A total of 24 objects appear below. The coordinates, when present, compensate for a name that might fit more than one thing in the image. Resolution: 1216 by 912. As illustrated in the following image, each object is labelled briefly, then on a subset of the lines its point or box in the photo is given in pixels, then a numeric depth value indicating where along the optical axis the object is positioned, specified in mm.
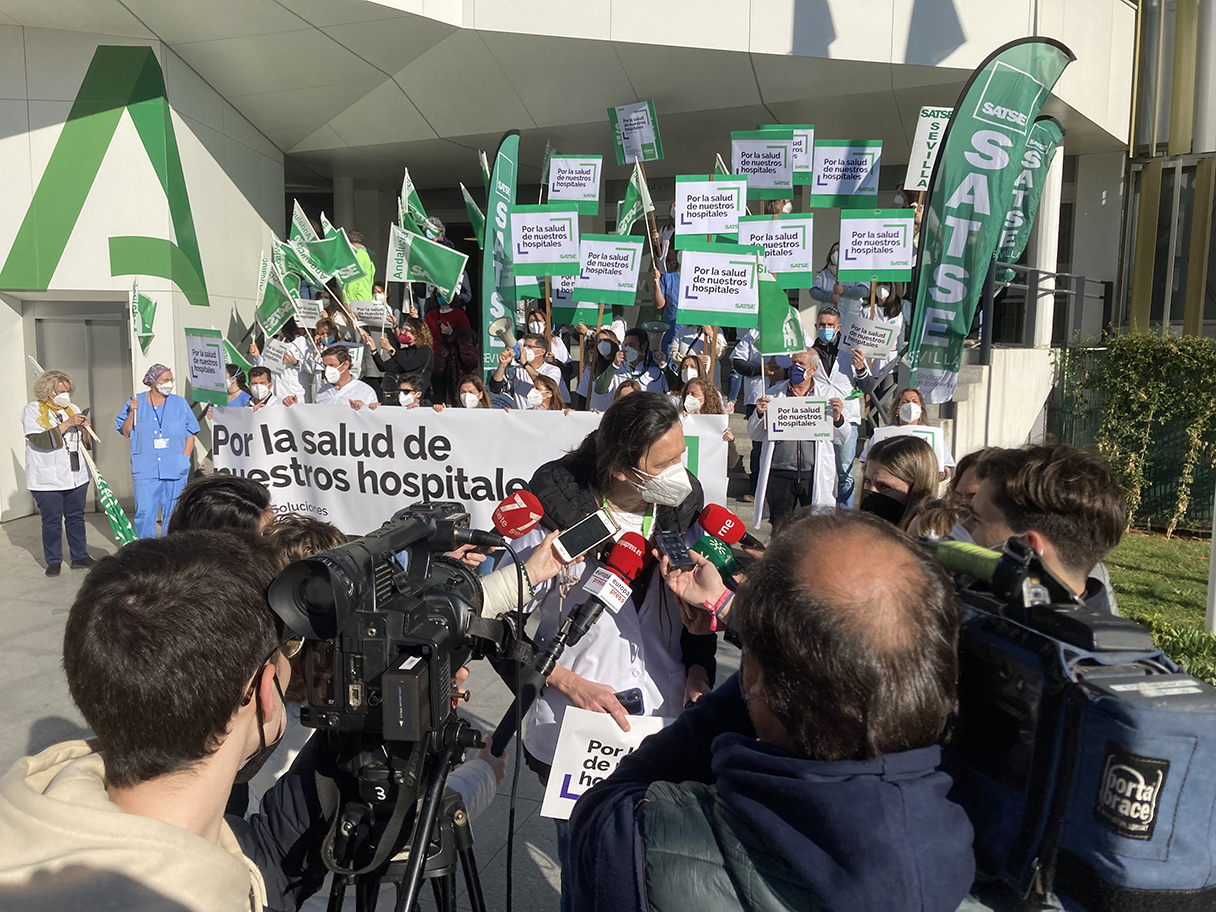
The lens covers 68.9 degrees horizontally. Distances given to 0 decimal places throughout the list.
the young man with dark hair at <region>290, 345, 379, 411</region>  9078
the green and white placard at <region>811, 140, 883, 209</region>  7578
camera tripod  1581
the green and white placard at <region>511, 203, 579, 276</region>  7980
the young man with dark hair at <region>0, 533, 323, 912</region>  1129
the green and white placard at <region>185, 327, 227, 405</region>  8141
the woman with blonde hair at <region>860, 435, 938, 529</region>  3465
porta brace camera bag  906
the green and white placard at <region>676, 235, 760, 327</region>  6715
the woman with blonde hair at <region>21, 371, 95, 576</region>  8117
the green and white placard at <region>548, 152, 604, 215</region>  8844
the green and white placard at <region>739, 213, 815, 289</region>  6906
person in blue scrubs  8555
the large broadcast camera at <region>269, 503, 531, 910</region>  1507
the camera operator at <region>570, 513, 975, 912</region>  1063
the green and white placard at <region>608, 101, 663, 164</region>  10648
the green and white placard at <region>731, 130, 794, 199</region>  8148
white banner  6363
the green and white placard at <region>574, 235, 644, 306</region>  7746
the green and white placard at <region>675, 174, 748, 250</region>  7406
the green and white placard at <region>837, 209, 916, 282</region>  6957
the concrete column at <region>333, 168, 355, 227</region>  16391
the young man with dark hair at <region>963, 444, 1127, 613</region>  2105
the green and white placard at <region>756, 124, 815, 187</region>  8164
